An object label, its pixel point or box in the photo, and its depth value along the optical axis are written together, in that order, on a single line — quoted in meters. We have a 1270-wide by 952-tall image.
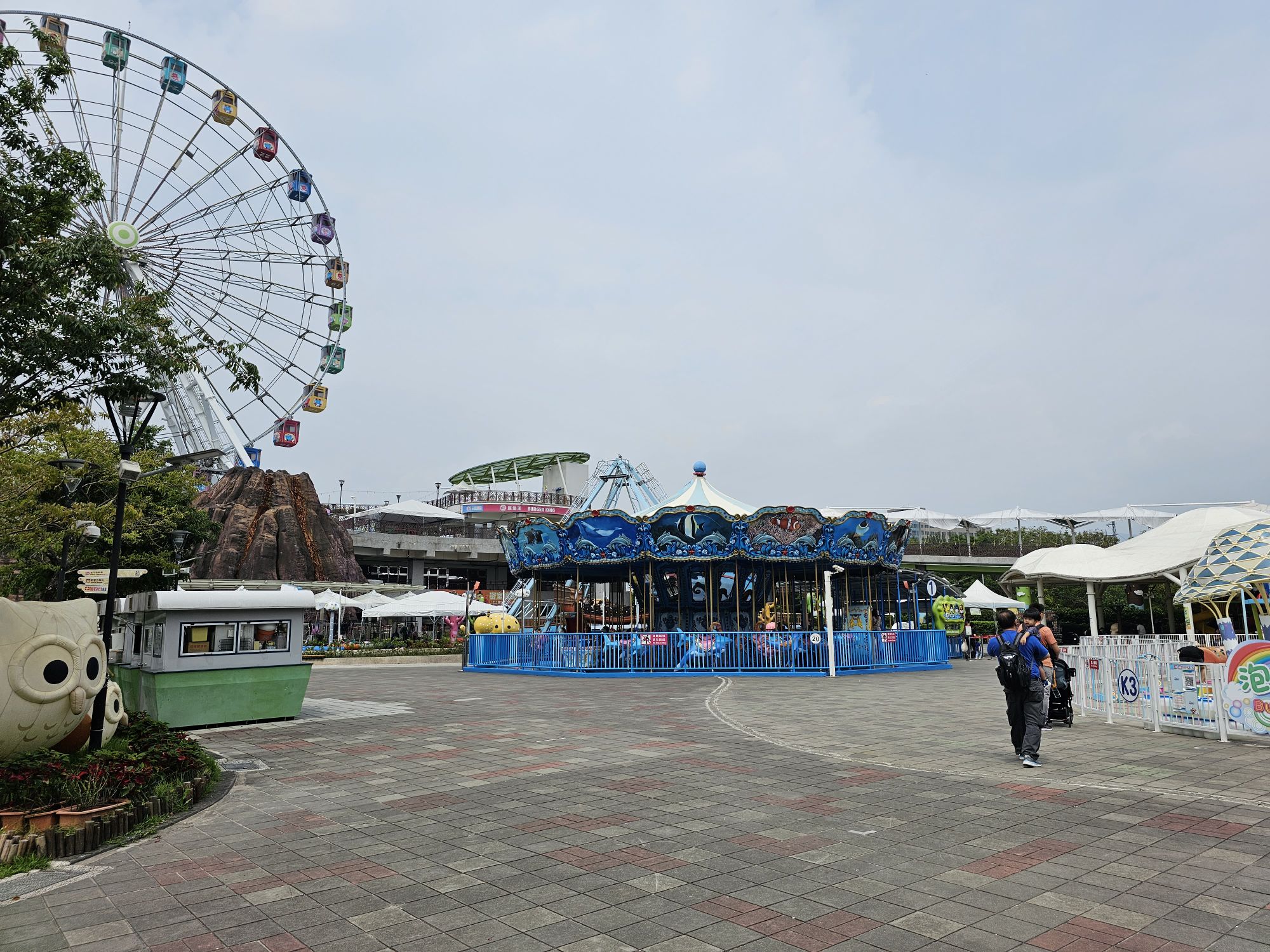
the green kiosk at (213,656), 10.82
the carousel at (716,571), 20.31
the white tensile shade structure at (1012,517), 58.53
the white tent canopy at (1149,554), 27.09
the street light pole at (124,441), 8.46
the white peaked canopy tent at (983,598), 33.44
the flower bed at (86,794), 5.35
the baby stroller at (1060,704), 10.06
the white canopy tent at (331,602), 30.33
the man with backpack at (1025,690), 7.61
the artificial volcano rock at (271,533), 37.25
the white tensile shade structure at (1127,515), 52.81
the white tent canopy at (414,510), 60.47
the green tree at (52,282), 6.96
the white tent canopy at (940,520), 65.12
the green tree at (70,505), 13.43
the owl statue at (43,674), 6.55
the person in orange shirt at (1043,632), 8.07
